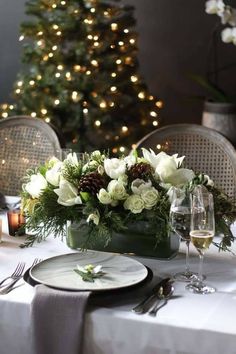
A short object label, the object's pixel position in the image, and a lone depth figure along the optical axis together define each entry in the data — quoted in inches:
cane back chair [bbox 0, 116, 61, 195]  109.0
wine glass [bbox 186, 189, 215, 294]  62.0
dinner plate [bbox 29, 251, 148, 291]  61.4
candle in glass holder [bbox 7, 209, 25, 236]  79.0
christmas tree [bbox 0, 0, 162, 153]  169.5
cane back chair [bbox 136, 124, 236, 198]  98.9
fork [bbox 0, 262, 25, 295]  62.4
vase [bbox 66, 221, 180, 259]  70.4
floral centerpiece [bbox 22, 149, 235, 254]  68.9
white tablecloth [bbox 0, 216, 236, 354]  55.7
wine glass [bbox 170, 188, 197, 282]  63.0
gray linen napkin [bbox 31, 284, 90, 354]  57.9
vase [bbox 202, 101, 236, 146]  177.5
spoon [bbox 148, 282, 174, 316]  58.4
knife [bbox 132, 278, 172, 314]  58.3
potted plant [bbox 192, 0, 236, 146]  177.5
